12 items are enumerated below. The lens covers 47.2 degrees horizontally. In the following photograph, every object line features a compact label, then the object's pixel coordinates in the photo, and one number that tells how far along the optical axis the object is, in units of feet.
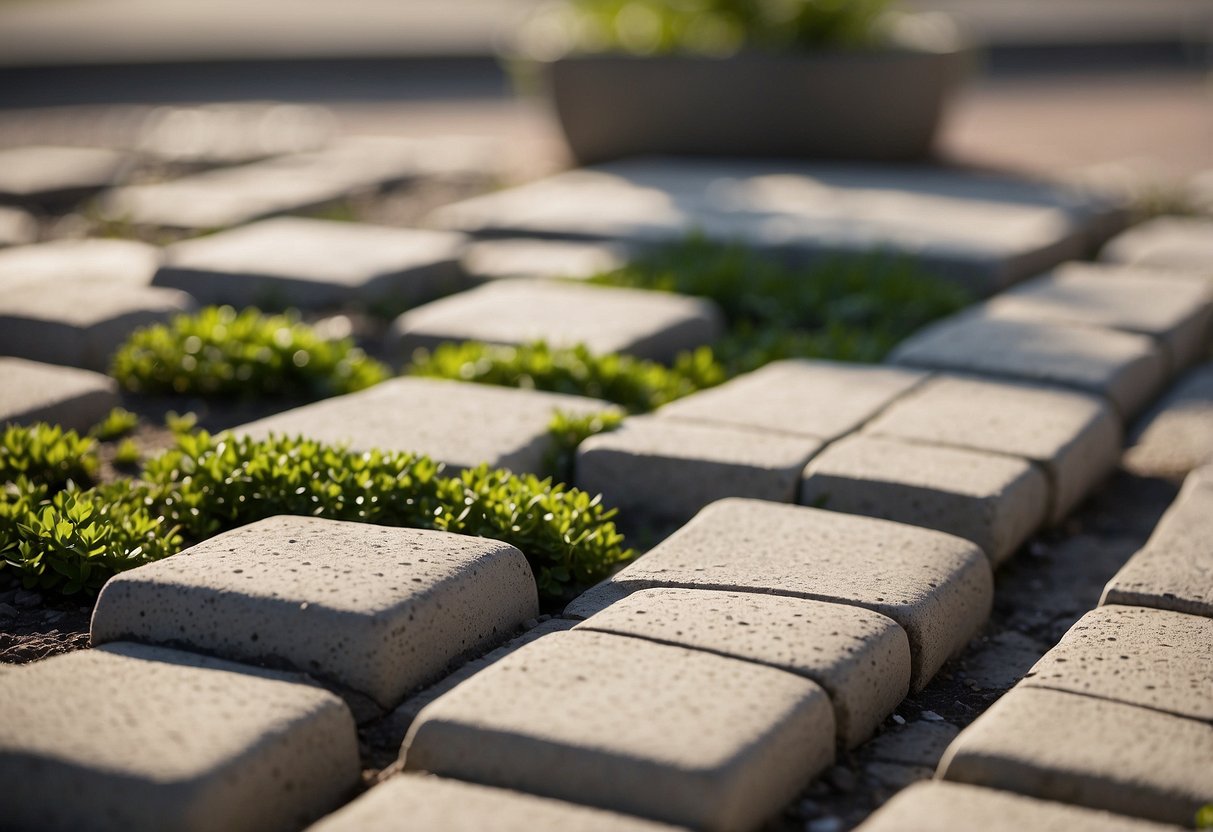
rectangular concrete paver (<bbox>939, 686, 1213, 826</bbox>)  5.49
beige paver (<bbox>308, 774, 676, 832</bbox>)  5.11
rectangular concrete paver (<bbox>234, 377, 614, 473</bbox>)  8.97
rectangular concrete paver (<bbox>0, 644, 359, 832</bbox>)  5.23
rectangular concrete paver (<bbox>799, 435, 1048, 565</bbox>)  8.40
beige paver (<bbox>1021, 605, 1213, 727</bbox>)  6.21
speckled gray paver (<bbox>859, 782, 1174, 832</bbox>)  5.16
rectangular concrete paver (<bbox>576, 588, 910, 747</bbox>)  6.27
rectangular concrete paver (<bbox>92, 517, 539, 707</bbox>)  6.32
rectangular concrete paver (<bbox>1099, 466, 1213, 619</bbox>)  7.29
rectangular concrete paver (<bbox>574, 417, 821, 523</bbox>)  8.86
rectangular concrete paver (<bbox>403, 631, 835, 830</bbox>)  5.35
